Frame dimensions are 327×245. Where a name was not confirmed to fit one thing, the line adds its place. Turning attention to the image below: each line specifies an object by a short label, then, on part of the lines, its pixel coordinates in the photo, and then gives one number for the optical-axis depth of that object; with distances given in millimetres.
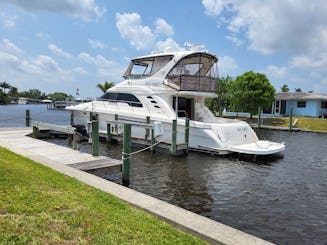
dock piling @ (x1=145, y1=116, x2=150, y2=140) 13459
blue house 34719
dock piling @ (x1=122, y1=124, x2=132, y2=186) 7477
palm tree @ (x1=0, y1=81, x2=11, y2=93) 109781
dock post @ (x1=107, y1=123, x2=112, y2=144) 14945
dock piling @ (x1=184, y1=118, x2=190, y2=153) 12504
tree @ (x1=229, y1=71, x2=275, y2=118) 30094
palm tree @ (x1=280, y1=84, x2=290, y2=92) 59200
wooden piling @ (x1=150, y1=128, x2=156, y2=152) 12766
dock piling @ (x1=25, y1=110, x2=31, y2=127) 17516
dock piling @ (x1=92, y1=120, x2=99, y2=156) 8617
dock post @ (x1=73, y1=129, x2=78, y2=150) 9758
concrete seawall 3635
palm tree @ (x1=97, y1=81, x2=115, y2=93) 44281
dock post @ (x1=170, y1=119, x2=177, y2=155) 12086
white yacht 12539
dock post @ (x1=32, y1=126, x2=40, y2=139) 14481
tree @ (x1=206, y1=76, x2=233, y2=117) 36781
